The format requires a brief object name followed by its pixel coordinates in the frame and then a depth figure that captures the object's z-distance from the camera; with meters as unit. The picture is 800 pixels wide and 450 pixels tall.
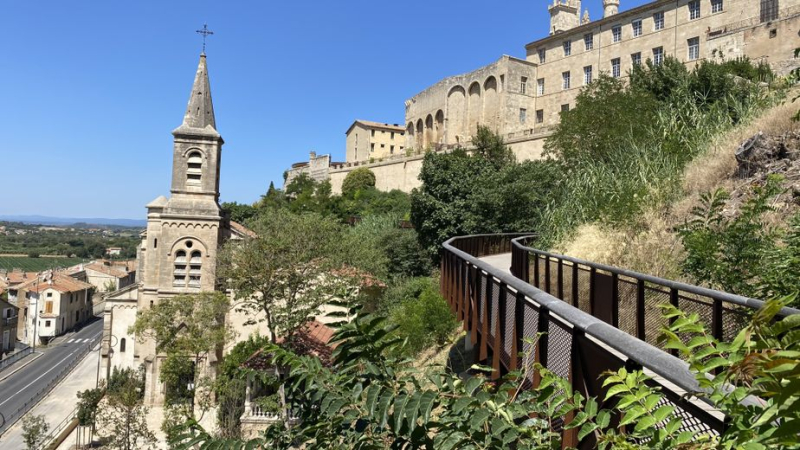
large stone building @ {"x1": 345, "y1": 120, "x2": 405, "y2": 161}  86.69
